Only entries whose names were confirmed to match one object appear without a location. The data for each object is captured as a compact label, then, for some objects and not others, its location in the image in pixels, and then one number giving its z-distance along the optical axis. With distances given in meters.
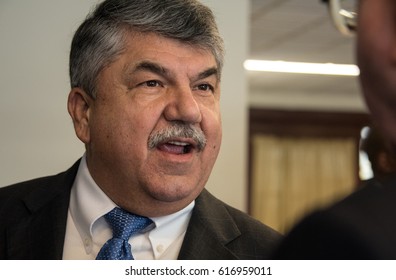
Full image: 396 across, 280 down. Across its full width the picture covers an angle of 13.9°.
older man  1.88
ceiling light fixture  4.87
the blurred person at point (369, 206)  1.03
